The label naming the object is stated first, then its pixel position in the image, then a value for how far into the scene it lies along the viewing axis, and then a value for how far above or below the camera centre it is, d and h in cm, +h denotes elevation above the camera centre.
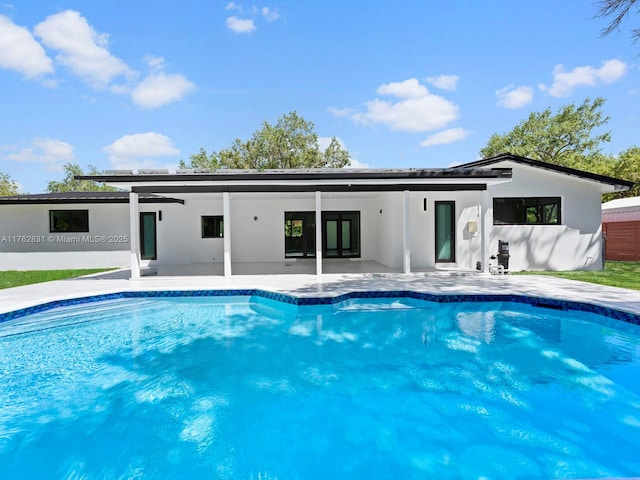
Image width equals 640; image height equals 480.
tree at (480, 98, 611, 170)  2636 +759
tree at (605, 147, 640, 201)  2174 +399
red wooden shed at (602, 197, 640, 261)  1525 +10
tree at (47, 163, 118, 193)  4784 +784
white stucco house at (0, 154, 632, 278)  975 +54
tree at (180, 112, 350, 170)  3073 +779
